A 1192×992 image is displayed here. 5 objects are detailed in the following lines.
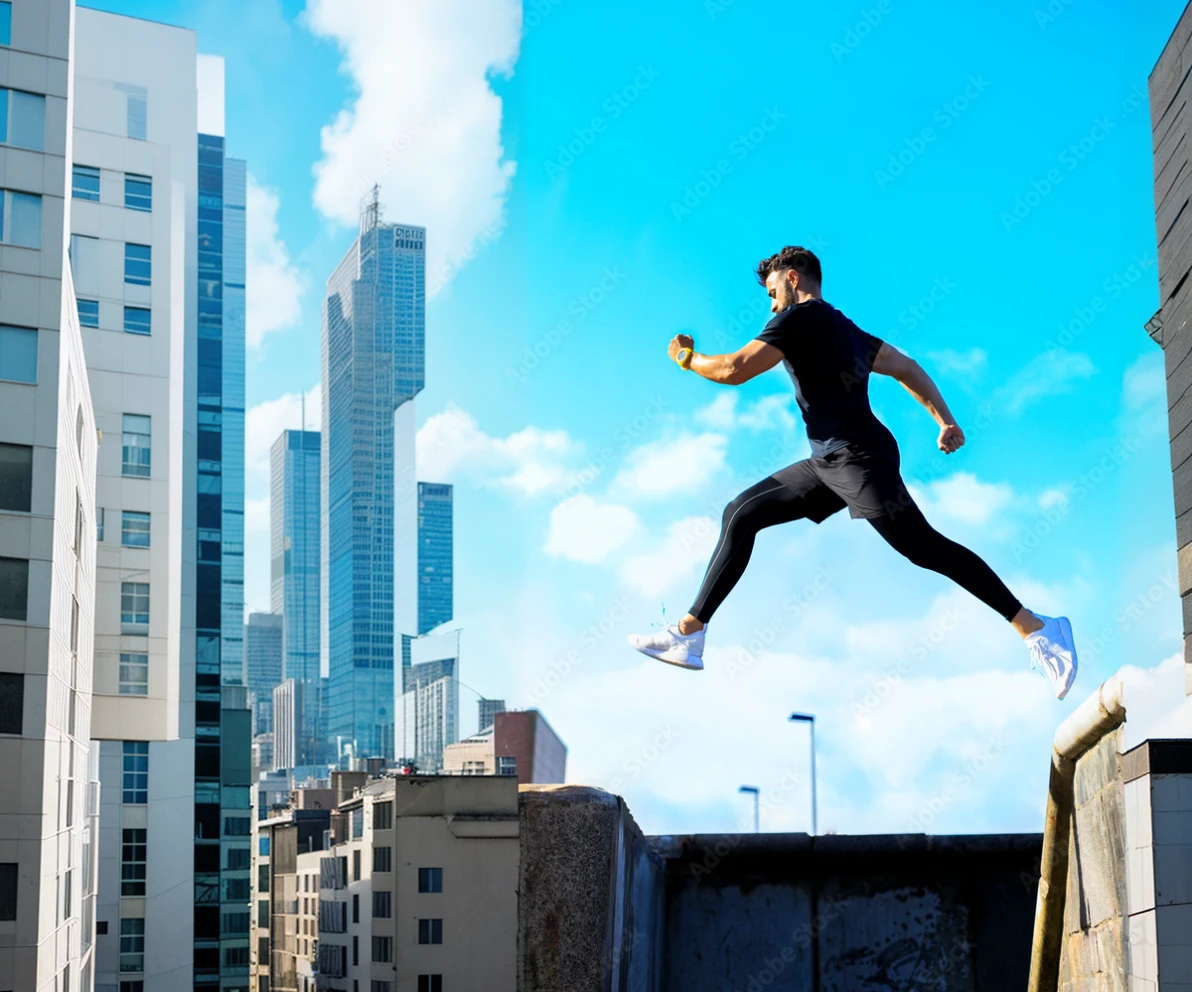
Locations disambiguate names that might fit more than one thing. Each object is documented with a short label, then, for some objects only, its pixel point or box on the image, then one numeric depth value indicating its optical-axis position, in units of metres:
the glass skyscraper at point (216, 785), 91.62
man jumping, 5.50
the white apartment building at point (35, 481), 30.73
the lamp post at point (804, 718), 27.62
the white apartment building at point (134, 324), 58.78
